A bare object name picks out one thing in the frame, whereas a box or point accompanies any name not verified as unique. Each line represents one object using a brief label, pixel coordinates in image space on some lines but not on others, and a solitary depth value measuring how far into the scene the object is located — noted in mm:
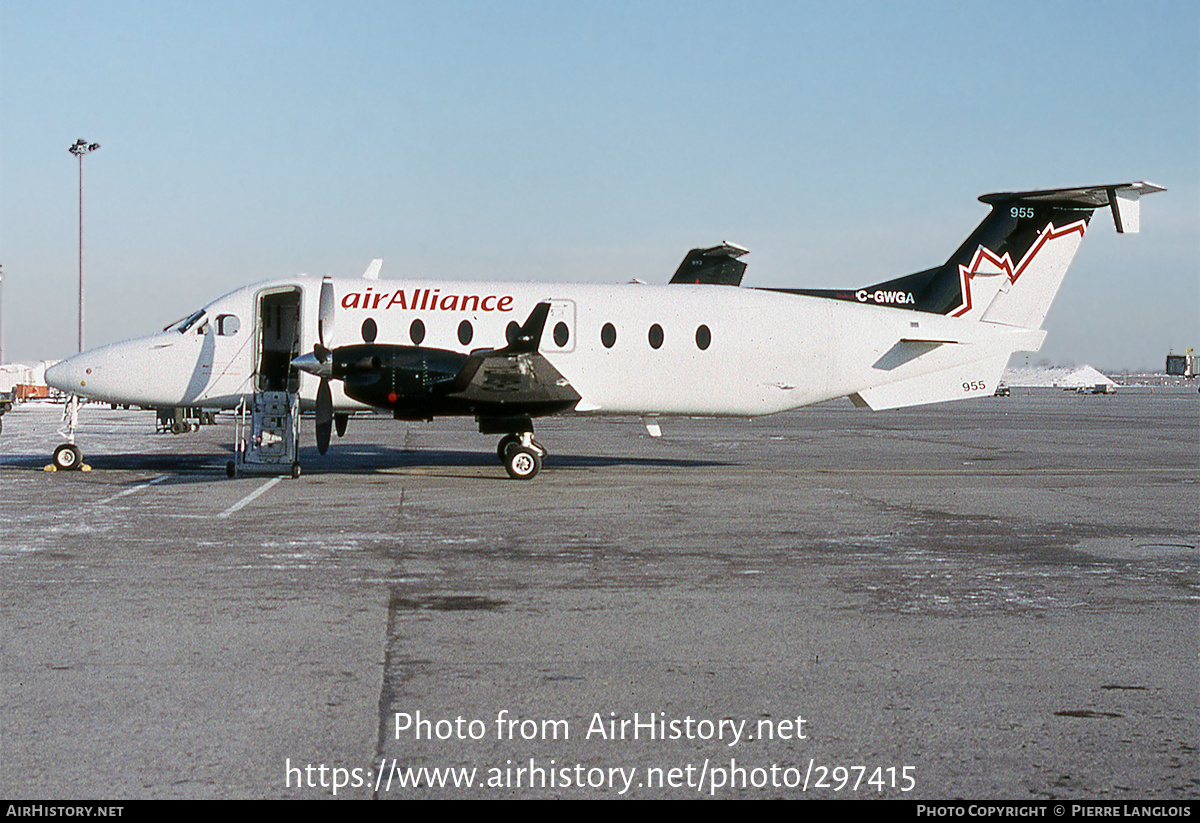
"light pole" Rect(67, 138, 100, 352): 58969
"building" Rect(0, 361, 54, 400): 54281
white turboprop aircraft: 19703
